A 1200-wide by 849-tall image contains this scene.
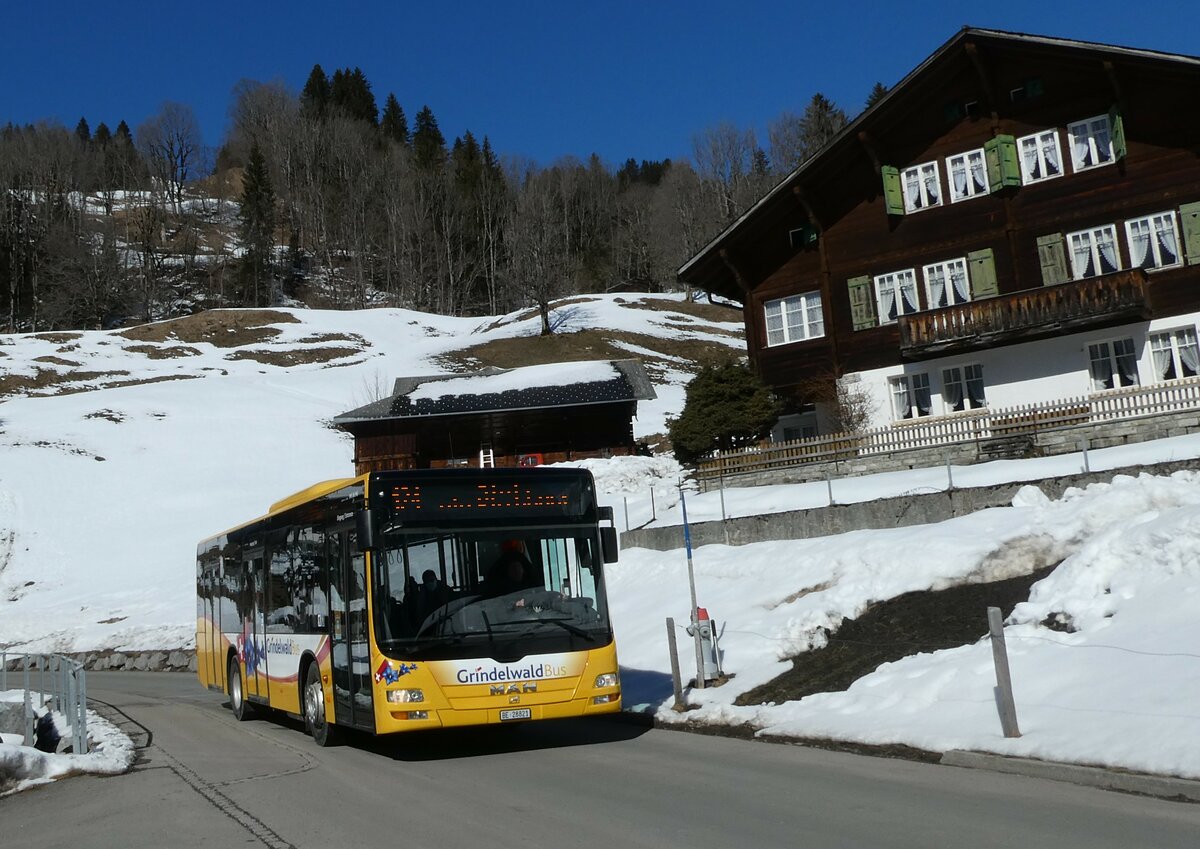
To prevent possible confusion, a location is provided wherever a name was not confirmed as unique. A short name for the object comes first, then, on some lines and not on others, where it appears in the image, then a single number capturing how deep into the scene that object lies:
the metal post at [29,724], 13.24
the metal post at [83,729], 12.91
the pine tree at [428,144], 136.32
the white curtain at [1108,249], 32.78
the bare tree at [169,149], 136.62
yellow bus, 11.48
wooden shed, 56.28
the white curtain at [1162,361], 31.52
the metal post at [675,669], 13.96
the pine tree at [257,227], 118.81
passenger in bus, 11.70
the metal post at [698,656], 14.48
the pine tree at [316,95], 141.12
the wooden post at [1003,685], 9.70
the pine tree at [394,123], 150.61
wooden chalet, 31.70
